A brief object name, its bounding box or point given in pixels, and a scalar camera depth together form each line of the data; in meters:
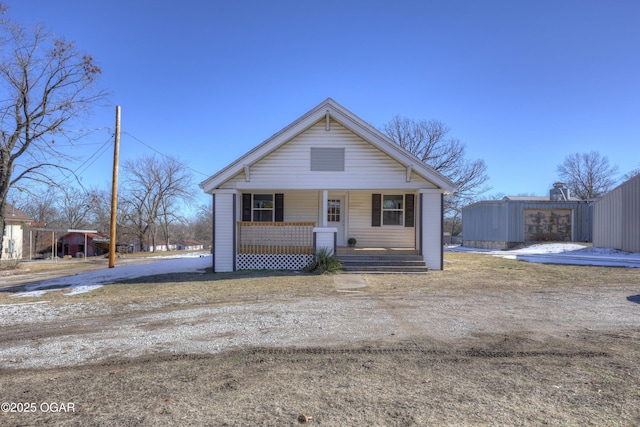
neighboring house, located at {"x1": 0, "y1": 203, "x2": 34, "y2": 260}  29.69
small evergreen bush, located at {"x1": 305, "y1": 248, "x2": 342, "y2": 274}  12.40
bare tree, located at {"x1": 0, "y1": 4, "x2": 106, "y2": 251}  16.66
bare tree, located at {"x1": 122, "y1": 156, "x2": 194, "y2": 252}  42.44
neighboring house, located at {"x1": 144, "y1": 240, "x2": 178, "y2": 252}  44.25
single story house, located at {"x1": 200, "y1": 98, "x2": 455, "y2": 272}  13.48
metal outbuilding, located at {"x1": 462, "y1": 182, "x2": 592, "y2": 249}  25.84
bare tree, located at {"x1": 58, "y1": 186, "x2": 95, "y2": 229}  49.61
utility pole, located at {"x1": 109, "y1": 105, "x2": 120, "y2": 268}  16.92
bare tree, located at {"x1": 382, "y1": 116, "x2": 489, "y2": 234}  28.67
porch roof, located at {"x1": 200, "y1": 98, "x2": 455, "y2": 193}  13.43
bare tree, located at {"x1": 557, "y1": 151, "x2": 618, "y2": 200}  45.81
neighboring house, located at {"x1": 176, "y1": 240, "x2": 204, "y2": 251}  56.30
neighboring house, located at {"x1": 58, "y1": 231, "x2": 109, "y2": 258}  36.59
